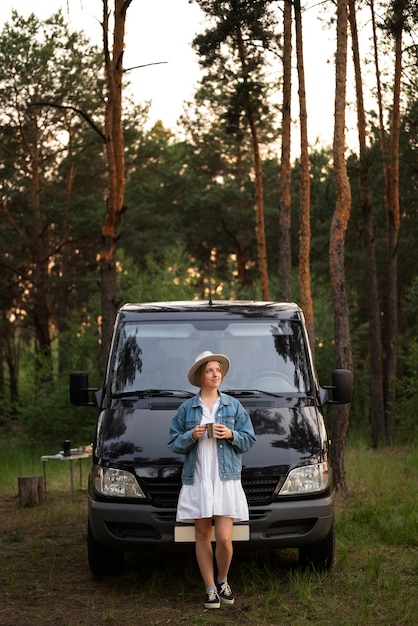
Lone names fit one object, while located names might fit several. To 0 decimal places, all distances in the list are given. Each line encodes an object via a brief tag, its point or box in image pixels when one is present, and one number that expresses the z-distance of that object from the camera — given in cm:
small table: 1410
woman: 718
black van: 761
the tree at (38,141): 3197
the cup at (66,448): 1430
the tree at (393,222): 2695
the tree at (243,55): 2058
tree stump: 1378
